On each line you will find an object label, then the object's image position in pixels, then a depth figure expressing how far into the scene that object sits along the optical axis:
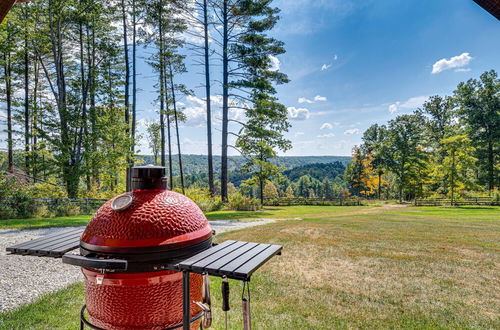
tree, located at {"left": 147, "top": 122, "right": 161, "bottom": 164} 29.71
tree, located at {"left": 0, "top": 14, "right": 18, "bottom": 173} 15.17
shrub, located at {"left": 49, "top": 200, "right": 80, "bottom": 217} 11.95
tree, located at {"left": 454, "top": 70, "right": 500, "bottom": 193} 32.22
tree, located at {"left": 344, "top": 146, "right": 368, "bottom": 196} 46.47
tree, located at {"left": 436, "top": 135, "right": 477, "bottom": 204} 24.47
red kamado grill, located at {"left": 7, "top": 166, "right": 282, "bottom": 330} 1.67
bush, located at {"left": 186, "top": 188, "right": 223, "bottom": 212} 15.72
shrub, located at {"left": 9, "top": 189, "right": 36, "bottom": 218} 10.90
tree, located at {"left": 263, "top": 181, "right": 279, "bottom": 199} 54.89
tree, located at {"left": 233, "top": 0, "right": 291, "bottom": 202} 17.16
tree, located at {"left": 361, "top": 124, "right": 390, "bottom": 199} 38.33
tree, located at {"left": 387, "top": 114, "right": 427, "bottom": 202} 34.56
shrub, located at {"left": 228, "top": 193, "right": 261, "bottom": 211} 16.95
